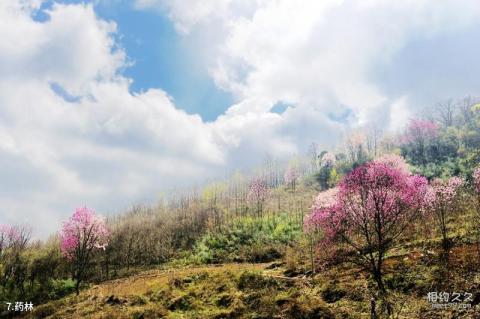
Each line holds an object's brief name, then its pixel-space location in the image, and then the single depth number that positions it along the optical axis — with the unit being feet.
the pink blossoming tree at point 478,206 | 73.24
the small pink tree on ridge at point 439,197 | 90.02
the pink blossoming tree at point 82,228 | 130.62
